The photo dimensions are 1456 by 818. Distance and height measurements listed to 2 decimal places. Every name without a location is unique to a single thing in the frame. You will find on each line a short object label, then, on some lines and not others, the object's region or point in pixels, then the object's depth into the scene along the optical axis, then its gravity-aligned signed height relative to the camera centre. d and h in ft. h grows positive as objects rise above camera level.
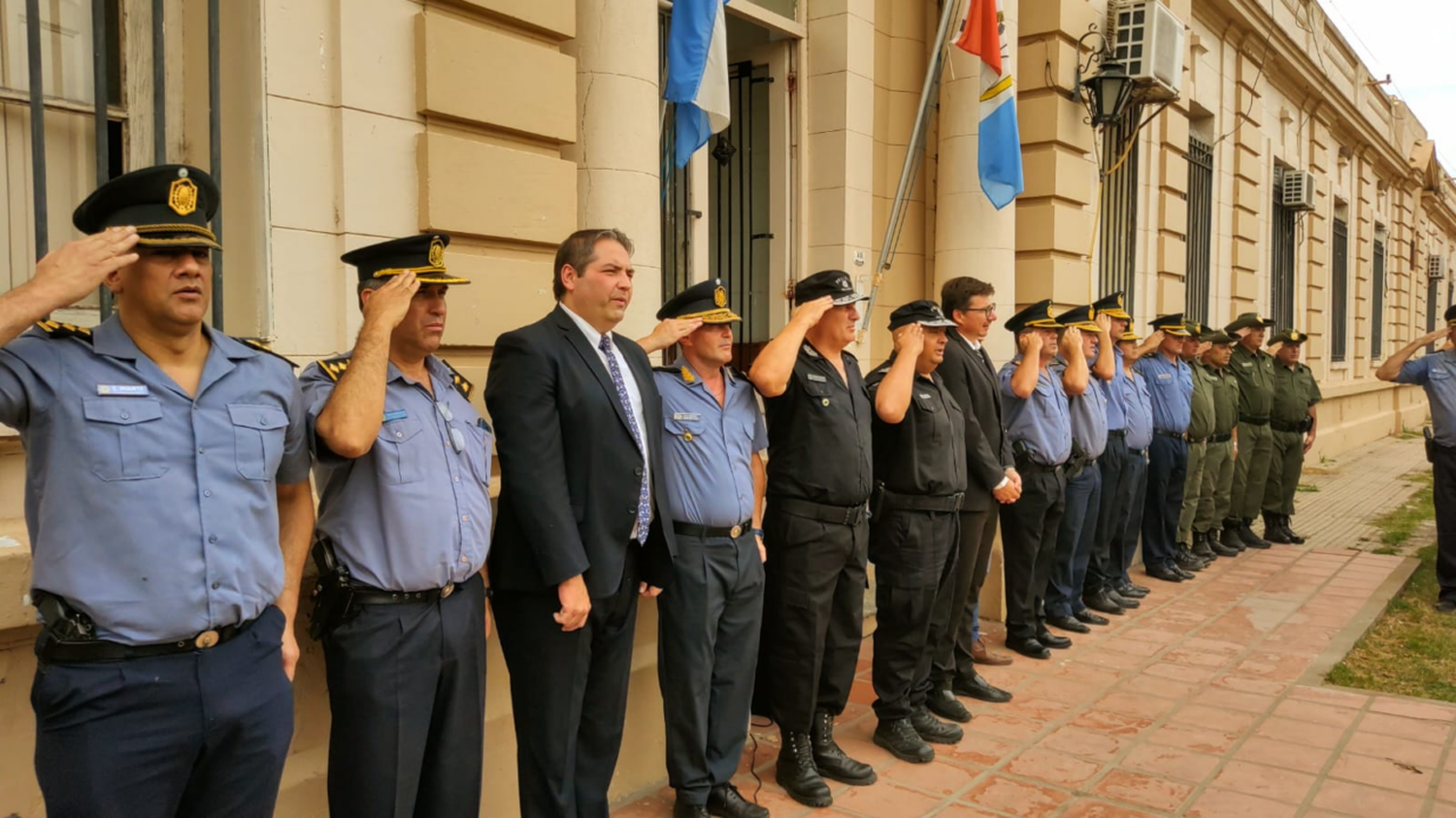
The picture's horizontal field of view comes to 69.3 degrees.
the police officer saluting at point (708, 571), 12.50 -2.57
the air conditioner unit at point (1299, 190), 49.26 +7.82
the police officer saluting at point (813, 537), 13.73 -2.39
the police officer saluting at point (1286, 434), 32.42 -2.41
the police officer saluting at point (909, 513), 15.01 -2.28
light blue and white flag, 16.12 +4.56
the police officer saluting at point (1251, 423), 31.35 -2.02
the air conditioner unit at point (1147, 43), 26.96 +8.23
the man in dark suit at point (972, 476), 16.70 -1.94
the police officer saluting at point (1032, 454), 19.58 -1.84
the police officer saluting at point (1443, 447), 24.82 -2.18
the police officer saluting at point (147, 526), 6.99 -1.19
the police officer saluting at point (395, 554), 8.92 -1.76
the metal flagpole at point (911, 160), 21.81 +4.15
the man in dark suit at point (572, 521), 10.47 -1.70
